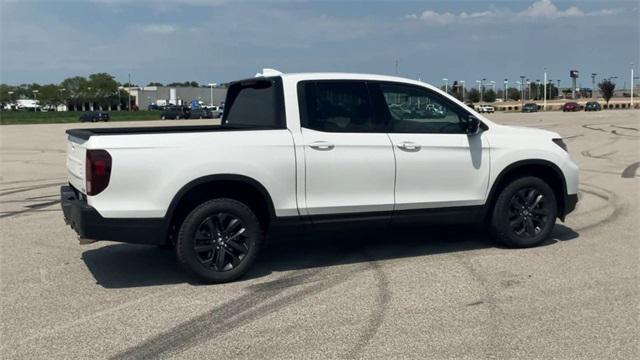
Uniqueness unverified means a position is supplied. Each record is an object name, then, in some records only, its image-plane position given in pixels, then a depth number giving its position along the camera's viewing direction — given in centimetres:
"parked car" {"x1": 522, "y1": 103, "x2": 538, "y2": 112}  8700
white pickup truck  546
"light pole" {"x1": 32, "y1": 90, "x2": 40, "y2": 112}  17566
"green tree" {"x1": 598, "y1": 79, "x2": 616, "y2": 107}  11444
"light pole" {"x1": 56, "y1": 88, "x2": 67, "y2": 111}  16925
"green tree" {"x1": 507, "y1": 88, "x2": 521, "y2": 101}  17590
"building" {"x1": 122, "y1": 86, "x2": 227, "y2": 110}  16426
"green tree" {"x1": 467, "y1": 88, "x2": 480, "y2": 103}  13950
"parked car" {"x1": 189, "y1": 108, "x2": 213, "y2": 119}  7094
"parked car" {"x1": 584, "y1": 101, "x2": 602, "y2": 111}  8462
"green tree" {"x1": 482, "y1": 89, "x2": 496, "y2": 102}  15169
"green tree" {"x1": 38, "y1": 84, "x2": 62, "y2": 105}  16975
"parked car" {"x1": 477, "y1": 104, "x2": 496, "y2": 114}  8612
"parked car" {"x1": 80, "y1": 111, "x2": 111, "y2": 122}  6719
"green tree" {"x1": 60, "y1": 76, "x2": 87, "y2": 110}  16950
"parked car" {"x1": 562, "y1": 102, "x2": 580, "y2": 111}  8353
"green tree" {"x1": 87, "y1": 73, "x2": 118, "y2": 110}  16650
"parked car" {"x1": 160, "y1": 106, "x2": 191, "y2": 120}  7025
